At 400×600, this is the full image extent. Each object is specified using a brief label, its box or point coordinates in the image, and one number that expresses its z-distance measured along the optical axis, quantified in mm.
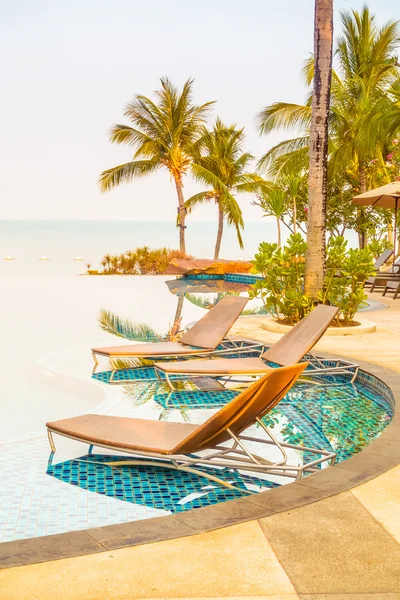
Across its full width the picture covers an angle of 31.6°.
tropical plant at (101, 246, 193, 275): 24250
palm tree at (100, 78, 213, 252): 25609
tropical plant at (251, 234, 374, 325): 9117
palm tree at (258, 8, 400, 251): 20594
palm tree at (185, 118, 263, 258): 25969
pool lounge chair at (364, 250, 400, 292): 15219
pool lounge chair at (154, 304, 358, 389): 5816
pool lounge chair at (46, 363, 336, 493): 3641
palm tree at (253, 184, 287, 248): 27094
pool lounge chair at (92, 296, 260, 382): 6793
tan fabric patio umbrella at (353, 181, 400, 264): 14133
